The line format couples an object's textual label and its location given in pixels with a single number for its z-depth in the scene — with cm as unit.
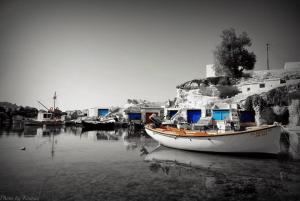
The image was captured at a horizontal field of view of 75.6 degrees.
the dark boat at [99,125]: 4131
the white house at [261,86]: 3553
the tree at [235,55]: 5091
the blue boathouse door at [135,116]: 5107
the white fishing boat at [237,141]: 1244
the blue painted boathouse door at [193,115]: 3646
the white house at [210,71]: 5741
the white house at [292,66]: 4489
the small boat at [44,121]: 4909
